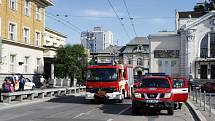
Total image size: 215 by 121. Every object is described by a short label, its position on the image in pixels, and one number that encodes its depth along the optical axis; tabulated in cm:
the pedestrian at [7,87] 2781
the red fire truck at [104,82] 2758
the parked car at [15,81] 3695
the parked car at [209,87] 5501
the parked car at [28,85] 4278
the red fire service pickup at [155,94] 1923
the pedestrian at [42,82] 5006
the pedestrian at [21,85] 3519
